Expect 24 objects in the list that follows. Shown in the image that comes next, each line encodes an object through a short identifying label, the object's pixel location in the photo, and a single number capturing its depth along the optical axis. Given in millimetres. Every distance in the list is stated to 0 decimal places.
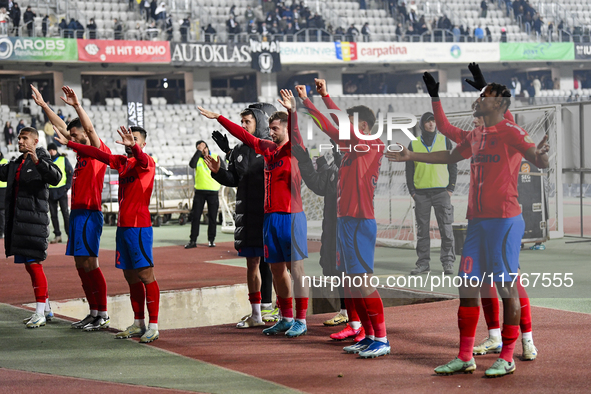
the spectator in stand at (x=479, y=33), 44250
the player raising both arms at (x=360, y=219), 5602
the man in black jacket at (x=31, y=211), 7277
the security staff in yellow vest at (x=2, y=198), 16062
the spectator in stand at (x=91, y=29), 35000
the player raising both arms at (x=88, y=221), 6938
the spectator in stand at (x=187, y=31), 37031
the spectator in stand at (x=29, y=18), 33438
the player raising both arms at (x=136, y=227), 6367
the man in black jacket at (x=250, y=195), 6902
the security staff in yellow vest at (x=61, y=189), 15055
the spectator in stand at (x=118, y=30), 35906
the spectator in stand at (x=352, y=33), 41188
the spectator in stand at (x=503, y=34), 44500
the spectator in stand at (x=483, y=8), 46750
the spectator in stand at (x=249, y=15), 40509
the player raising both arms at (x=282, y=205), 6344
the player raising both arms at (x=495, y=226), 4934
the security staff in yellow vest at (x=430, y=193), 6238
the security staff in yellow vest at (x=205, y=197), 14016
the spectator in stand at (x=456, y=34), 43156
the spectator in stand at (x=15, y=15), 33031
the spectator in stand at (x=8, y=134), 29875
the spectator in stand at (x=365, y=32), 41375
